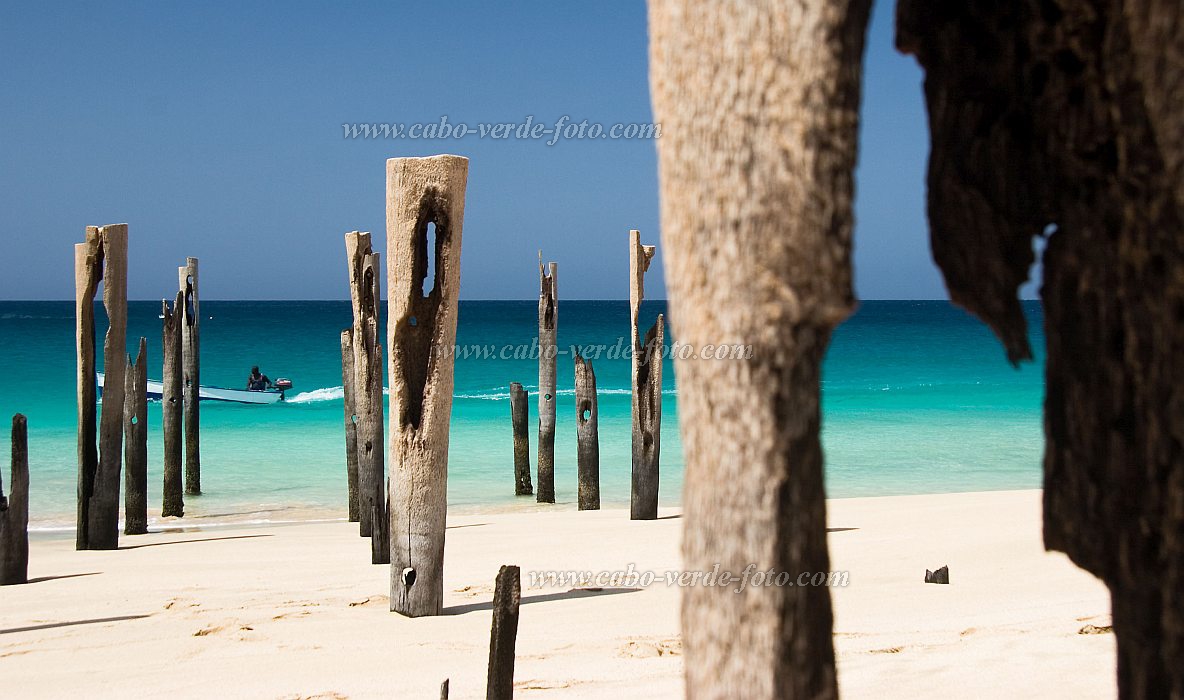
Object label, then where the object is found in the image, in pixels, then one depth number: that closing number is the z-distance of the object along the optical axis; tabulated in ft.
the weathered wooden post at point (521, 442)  46.26
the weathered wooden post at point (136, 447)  32.27
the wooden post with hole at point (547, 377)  41.29
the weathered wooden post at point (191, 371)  43.52
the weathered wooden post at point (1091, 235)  7.27
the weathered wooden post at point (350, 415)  37.81
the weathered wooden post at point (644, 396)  34.17
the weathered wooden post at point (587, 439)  37.22
